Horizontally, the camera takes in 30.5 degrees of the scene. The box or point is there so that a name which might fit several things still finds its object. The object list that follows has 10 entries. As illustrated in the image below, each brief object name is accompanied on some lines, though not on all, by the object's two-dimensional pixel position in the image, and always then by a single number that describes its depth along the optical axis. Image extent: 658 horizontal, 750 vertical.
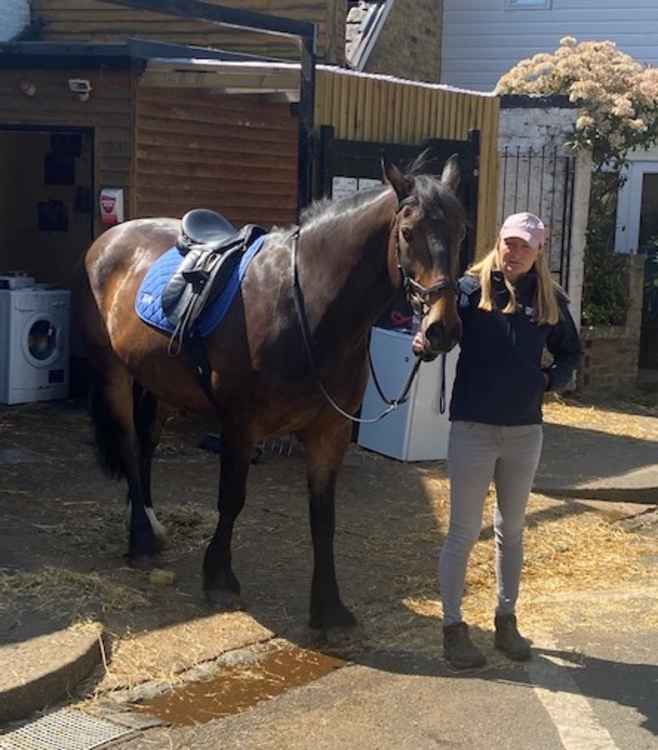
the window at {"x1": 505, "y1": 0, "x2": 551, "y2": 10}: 18.22
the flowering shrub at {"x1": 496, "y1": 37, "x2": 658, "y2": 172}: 12.41
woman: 5.07
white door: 16.08
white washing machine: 10.34
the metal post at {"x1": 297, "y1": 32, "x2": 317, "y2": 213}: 8.41
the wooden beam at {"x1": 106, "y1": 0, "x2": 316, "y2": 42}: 7.97
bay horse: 4.88
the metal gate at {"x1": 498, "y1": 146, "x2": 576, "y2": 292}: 12.54
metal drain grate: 4.38
